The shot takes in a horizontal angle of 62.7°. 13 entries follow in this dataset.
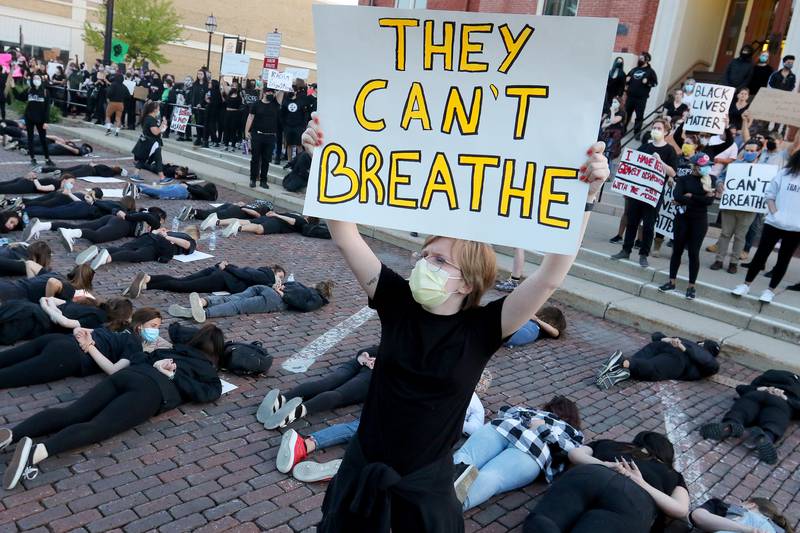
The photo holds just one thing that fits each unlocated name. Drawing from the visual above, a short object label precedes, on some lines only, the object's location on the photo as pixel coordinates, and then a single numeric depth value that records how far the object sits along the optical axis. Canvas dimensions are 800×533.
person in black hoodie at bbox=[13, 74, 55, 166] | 14.45
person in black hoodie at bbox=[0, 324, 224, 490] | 4.16
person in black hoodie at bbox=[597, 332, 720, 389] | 6.95
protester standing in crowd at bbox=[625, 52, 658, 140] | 15.89
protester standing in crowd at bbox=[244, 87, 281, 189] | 14.51
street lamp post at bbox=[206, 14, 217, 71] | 30.47
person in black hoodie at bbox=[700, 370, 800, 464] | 5.85
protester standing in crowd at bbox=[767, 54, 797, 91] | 13.78
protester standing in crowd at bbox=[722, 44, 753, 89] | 15.13
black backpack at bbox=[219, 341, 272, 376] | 5.79
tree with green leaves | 43.78
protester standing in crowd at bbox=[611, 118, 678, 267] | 9.83
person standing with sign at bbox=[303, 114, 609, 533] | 2.38
